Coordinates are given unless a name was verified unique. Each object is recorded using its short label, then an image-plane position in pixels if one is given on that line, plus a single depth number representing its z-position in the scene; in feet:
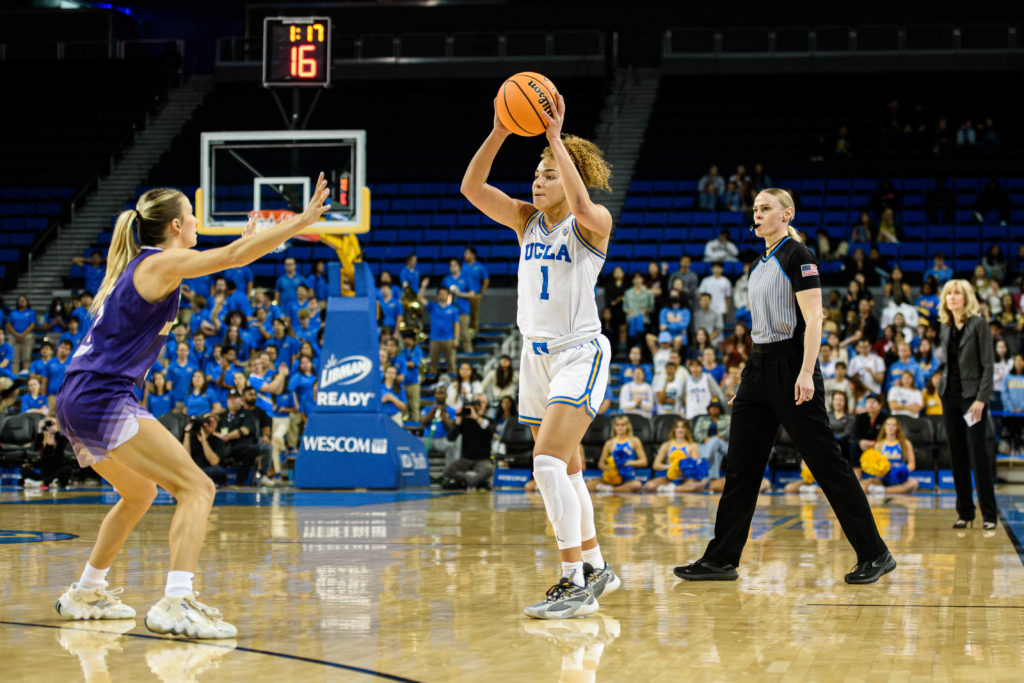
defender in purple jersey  14.71
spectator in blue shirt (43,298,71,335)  64.10
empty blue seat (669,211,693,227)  73.56
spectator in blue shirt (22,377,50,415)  53.93
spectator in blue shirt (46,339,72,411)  57.57
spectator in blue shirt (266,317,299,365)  56.54
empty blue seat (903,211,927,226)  70.59
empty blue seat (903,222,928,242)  69.02
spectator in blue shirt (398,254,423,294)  62.80
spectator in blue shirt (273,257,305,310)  62.03
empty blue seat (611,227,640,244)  72.56
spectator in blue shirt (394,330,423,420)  56.18
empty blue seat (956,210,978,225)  70.28
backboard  46.70
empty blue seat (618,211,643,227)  74.59
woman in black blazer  28.25
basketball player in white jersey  16.92
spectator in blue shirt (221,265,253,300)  63.54
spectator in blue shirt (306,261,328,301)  62.59
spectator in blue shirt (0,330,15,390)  58.85
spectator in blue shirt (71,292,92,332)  61.87
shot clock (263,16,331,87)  54.85
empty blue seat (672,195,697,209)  75.72
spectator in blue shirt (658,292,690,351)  57.82
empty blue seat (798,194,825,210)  73.97
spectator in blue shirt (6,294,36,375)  63.52
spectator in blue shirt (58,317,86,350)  61.70
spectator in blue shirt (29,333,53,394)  57.67
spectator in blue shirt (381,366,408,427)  52.80
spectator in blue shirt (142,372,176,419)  53.67
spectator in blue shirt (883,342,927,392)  50.34
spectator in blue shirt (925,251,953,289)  59.11
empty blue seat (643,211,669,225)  74.28
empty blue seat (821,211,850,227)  71.56
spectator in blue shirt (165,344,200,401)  55.17
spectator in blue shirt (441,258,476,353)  61.72
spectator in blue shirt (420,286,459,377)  59.26
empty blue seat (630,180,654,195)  78.79
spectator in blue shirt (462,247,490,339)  62.13
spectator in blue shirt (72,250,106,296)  68.23
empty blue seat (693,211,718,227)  72.69
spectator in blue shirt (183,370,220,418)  52.90
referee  19.75
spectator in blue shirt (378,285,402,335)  58.49
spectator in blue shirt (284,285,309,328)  59.72
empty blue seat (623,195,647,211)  76.54
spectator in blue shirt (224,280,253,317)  60.80
